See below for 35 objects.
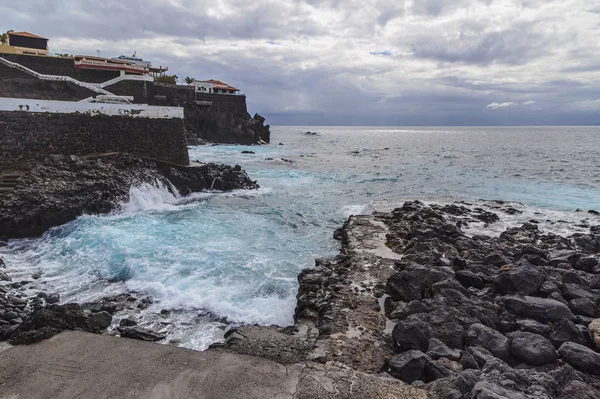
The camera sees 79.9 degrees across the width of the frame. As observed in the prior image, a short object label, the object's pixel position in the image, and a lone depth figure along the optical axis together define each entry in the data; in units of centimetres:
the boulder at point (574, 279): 938
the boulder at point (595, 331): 677
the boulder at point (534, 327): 711
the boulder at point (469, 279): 970
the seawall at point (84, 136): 1642
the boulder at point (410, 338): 662
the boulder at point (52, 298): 891
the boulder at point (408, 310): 783
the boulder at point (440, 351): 625
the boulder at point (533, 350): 632
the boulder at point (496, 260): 1122
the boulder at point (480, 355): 611
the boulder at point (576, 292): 862
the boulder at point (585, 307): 793
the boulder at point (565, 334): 676
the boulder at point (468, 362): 601
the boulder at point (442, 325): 680
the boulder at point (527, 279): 888
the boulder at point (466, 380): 522
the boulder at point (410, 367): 578
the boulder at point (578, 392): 505
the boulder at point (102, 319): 774
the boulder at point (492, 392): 469
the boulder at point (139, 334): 730
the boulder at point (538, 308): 764
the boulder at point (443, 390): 505
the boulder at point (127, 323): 781
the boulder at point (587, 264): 1109
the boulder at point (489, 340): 647
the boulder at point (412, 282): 873
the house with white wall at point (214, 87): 5656
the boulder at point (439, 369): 570
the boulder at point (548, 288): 873
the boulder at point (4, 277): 987
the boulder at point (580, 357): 603
